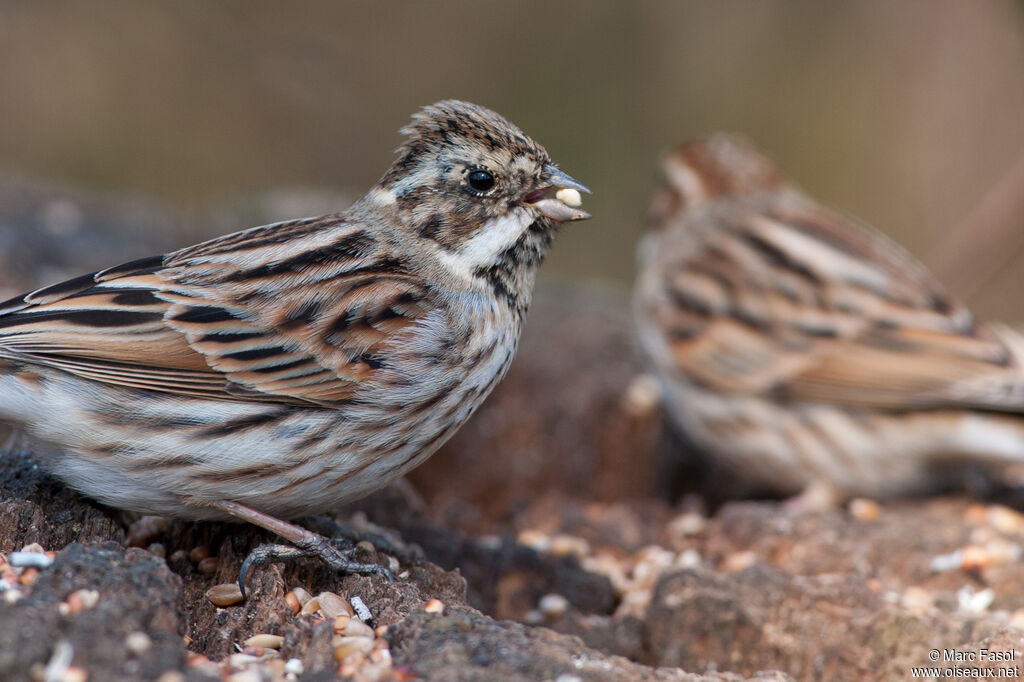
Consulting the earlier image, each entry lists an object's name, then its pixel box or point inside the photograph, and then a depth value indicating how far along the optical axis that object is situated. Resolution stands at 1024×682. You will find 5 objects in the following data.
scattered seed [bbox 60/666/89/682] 4.49
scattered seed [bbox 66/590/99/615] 4.79
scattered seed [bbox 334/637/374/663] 5.21
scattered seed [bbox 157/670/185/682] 4.62
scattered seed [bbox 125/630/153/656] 4.70
